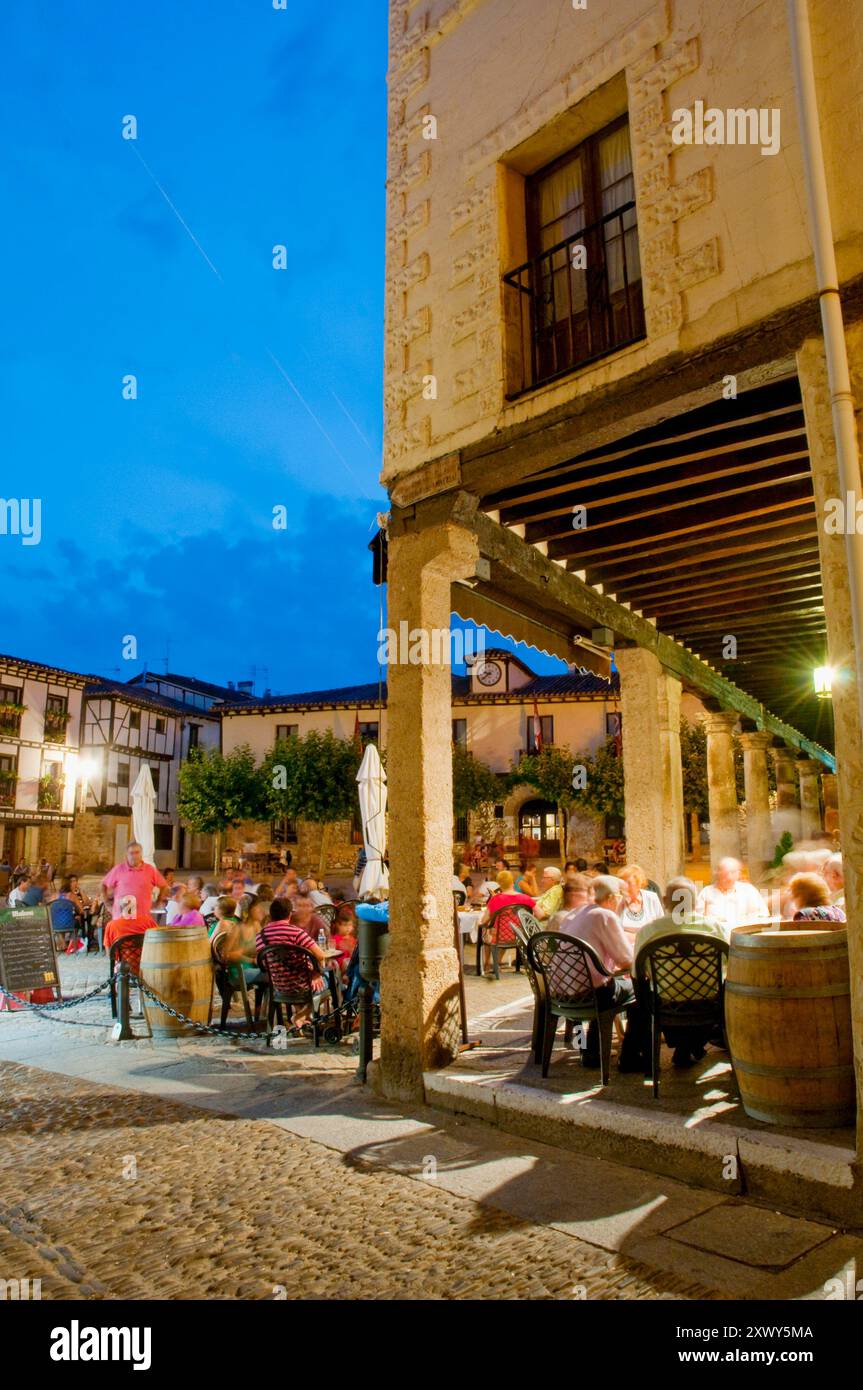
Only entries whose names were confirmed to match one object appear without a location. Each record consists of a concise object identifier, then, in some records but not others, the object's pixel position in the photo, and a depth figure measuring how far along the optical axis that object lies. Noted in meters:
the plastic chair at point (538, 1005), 5.35
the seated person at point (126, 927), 8.38
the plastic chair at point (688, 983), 4.64
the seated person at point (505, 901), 10.10
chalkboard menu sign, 8.82
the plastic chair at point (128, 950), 8.06
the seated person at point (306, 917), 7.95
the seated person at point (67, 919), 13.05
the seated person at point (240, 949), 7.63
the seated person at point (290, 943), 6.93
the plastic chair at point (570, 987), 4.97
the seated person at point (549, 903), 8.90
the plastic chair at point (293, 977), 6.89
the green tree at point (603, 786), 26.80
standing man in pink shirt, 9.24
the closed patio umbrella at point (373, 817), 9.22
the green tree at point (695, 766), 25.08
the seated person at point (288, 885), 10.45
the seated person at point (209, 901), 10.09
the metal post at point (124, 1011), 7.09
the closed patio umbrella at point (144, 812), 13.61
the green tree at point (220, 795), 32.09
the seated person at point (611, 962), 5.10
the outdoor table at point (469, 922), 11.45
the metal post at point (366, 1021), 5.77
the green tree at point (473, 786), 29.98
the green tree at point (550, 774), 28.45
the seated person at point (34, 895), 11.77
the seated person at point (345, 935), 7.80
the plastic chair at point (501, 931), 10.03
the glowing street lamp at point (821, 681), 10.35
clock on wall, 34.62
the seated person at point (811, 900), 4.86
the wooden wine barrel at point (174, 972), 7.34
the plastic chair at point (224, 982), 7.75
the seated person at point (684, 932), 5.00
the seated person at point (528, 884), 11.91
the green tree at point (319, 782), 30.78
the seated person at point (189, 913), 8.21
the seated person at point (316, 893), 10.77
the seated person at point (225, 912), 8.24
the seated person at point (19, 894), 11.75
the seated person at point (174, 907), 8.58
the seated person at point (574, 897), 6.39
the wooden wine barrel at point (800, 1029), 3.70
